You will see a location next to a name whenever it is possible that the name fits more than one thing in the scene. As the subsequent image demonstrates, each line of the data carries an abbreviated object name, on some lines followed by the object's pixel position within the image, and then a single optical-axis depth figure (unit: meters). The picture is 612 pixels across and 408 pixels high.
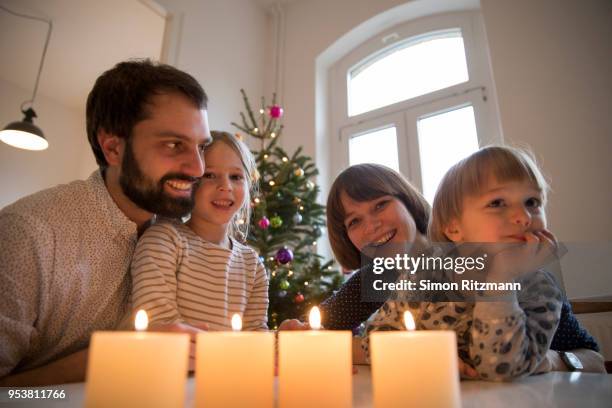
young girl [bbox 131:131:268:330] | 0.90
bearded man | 0.75
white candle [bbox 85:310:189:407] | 0.36
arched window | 2.81
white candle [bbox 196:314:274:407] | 0.39
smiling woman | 1.17
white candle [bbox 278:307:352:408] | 0.41
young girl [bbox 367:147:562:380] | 0.70
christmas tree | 2.11
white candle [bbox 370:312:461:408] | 0.39
